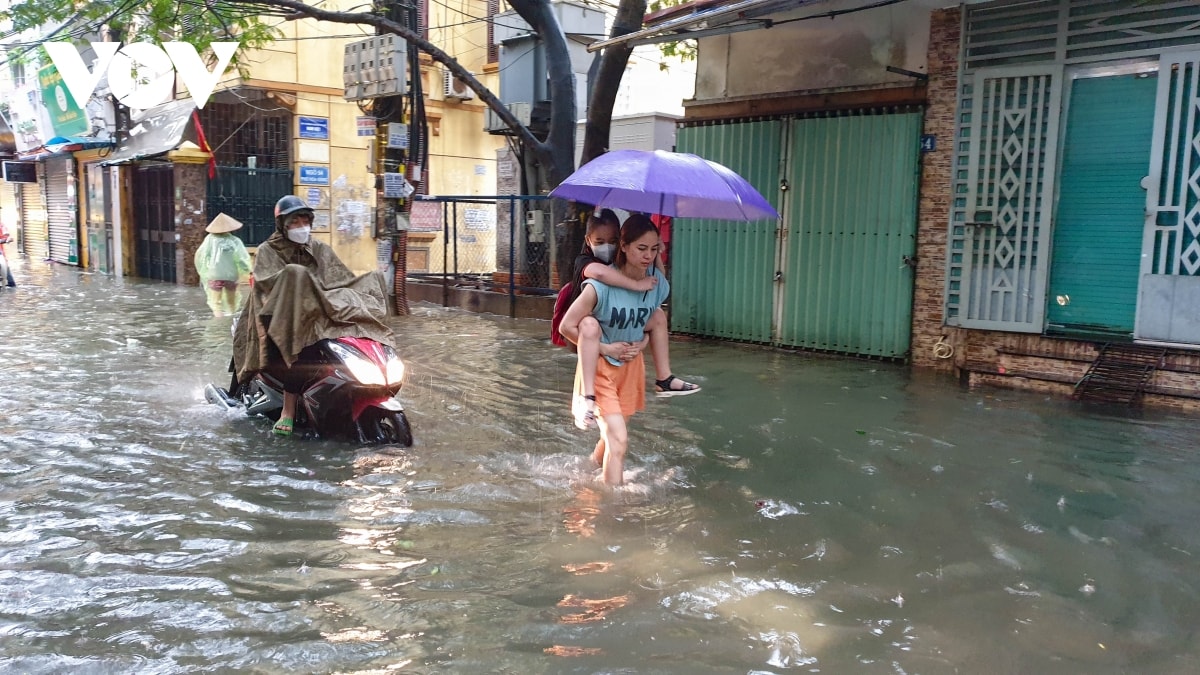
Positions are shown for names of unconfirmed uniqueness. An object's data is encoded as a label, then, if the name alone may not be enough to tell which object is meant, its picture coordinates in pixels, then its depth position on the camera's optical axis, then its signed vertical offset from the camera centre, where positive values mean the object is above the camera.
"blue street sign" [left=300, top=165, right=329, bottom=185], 19.84 +0.85
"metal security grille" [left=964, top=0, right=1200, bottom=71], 7.74 +1.73
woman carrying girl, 4.90 -0.56
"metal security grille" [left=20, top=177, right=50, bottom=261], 28.44 -0.39
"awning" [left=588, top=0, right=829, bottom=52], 8.44 +1.95
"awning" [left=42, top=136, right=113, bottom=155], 20.61 +1.53
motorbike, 5.85 -1.09
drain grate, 7.82 -1.17
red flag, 16.89 +1.20
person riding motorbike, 5.89 -0.56
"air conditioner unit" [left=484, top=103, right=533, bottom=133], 14.95 +1.63
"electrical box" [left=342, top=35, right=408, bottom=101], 12.42 +1.99
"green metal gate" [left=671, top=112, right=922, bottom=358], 9.64 -0.17
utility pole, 12.81 +0.88
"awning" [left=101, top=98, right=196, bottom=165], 17.11 +1.51
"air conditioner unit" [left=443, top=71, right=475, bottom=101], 21.06 +2.85
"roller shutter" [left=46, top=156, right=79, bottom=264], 25.03 -0.01
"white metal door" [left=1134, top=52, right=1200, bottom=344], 7.69 +0.18
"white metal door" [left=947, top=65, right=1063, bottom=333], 8.48 +0.30
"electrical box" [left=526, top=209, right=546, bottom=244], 13.85 -0.07
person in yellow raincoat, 11.42 -0.60
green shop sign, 21.53 +2.43
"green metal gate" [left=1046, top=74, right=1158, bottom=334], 8.02 +0.23
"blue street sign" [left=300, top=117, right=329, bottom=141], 19.67 +1.82
